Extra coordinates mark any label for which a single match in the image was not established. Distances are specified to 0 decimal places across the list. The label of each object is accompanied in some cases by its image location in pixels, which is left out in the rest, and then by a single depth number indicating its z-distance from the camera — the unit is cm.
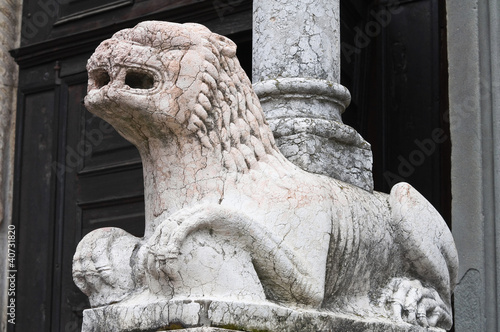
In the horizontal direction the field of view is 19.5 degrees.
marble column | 514
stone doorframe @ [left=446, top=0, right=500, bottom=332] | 673
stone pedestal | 407
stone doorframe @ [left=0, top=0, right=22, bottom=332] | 831
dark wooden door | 734
